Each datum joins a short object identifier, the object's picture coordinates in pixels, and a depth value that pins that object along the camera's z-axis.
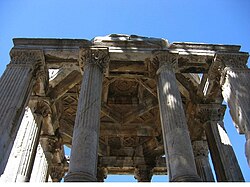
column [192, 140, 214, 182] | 15.02
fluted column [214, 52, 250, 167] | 10.24
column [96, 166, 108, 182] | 18.79
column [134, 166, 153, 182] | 18.41
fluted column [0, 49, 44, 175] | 9.26
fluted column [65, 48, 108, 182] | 8.21
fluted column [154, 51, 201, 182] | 8.41
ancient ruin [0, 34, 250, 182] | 9.44
